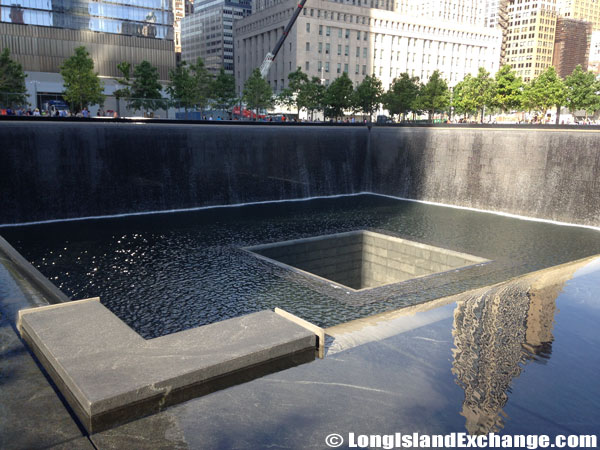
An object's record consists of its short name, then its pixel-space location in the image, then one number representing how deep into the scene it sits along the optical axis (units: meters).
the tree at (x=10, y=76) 36.78
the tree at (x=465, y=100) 44.35
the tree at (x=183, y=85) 39.06
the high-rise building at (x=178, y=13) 166.65
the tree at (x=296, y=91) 46.69
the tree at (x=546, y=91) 44.84
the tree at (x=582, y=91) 46.25
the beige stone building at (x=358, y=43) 83.75
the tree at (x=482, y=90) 42.41
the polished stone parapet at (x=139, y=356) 4.27
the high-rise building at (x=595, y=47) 159.38
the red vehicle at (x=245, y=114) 34.69
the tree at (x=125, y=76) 38.21
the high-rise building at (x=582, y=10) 172.38
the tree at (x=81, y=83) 35.12
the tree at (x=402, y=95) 50.44
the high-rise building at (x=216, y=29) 133.12
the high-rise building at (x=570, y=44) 157.50
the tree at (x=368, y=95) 48.38
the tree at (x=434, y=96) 48.44
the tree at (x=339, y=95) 46.94
